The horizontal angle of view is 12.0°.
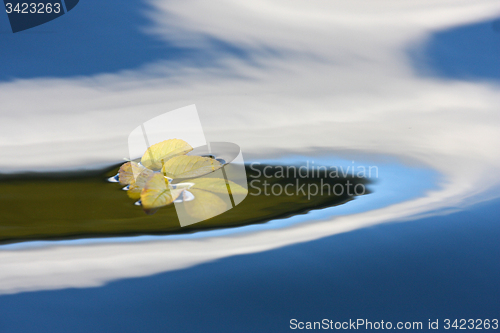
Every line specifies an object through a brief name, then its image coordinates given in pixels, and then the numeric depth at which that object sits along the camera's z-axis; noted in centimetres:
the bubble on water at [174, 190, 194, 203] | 154
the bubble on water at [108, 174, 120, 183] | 157
